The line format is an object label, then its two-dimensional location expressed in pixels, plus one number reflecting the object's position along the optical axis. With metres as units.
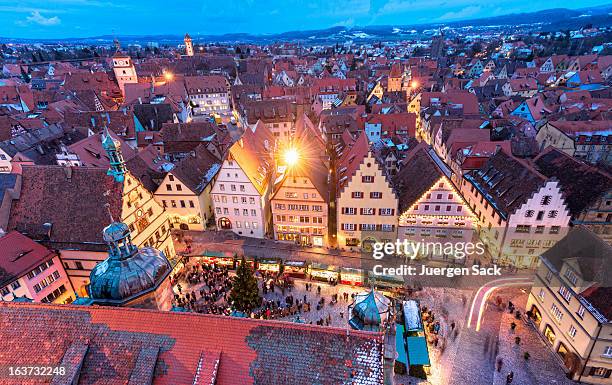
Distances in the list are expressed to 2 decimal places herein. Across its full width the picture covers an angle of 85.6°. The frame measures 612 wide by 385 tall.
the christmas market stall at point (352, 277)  37.81
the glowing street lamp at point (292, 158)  41.28
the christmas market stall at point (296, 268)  39.17
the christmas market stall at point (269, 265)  40.06
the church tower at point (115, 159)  29.73
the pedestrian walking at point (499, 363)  28.15
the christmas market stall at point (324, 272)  38.28
